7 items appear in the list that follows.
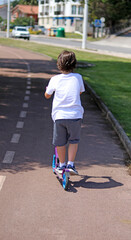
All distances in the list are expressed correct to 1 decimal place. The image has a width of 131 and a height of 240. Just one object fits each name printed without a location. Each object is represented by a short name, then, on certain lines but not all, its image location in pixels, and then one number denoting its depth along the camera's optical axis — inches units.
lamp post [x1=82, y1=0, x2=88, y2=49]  1612.1
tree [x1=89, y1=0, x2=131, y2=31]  2651.3
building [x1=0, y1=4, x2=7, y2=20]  7155.5
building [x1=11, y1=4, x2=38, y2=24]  5880.9
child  208.2
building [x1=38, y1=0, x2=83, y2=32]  4458.7
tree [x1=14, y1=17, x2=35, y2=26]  4479.1
